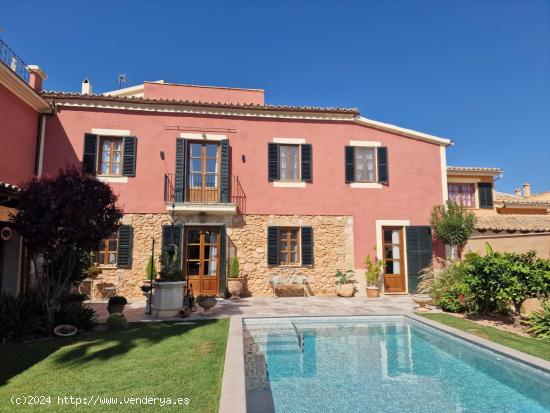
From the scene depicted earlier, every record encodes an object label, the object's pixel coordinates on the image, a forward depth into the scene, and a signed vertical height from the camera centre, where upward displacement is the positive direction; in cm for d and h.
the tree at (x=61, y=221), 653 +50
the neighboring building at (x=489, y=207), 1388 +219
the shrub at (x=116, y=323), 689 -149
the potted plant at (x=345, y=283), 1218 -122
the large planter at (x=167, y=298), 807 -117
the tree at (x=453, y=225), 1238 +87
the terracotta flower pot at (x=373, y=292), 1204 -149
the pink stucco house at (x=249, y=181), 1171 +244
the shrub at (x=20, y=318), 611 -130
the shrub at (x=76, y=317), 677 -136
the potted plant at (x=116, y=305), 823 -136
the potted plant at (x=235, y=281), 1167 -110
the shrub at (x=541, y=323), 640 -140
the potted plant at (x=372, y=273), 1207 -85
